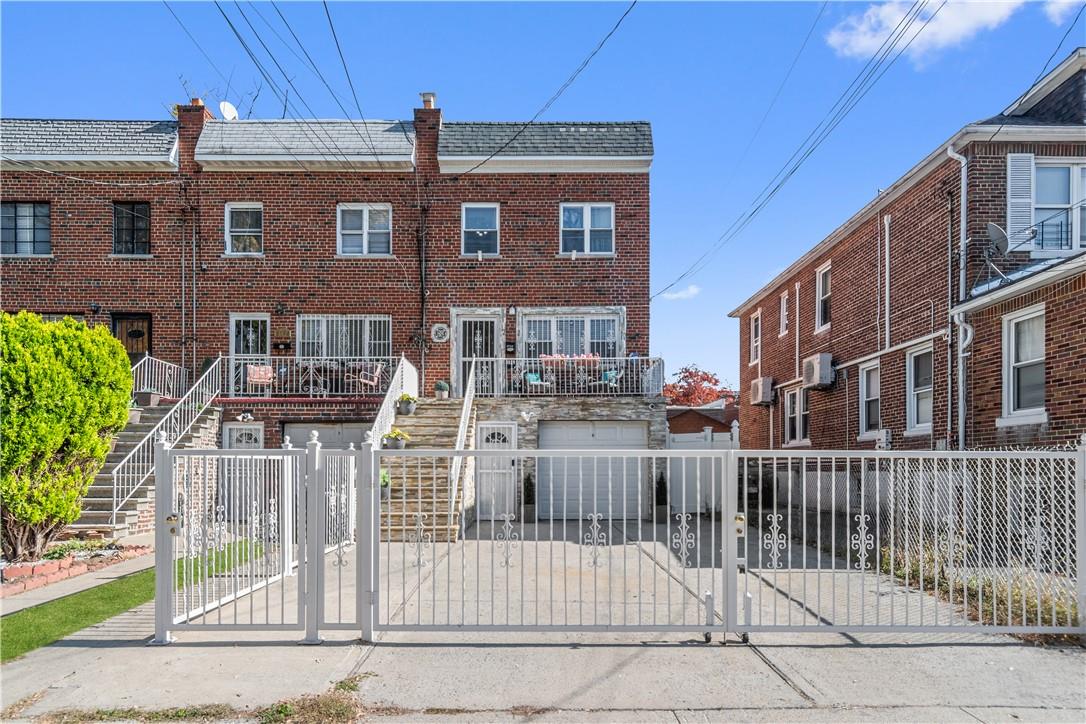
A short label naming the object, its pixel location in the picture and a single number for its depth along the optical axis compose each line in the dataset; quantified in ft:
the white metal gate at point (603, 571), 21.44
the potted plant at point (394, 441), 47.93
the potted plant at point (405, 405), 54.34
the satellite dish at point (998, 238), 40.60
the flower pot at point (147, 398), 56.08
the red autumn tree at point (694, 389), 139.54
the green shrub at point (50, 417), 31.19
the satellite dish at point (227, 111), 66.87
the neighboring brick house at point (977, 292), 35.96
